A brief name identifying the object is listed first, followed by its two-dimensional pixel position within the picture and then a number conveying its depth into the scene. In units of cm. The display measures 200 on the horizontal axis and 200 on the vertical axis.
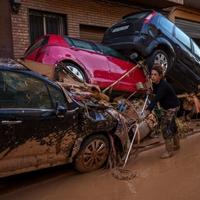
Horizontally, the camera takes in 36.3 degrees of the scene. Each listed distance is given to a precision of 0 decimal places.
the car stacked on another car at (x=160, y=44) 675
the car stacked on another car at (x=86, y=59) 582
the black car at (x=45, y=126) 387
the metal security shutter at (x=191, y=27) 1268
